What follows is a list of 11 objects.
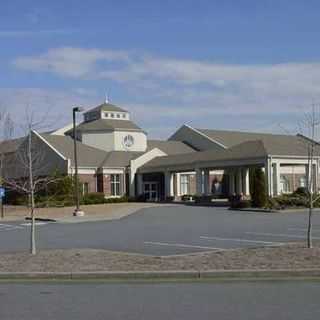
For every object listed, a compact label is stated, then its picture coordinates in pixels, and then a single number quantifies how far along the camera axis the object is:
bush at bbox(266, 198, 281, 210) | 43.16
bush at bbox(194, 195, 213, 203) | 55.47
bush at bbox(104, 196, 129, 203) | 58.29
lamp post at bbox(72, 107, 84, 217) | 40.75
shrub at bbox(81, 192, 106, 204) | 56.54
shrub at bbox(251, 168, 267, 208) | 44.53
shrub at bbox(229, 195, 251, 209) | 45.59
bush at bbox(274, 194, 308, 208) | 43.95
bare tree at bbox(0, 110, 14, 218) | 58.21
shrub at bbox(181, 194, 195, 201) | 61.41
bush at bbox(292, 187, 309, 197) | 48.28
